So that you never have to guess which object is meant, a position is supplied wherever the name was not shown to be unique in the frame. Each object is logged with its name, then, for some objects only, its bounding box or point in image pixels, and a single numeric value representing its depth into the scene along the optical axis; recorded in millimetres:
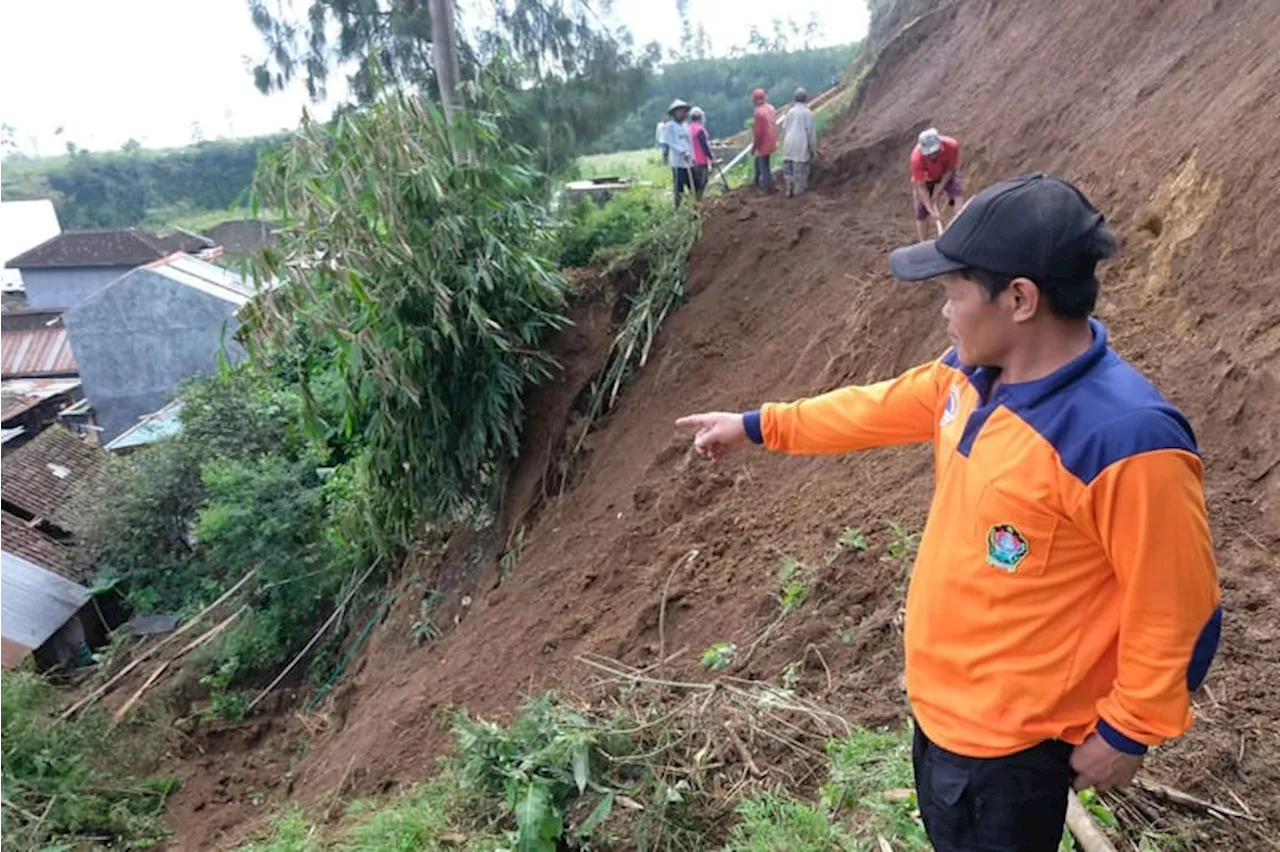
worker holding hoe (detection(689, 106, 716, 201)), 10406
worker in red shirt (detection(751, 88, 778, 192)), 10062
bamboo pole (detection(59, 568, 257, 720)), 9656
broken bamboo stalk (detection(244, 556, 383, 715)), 8852
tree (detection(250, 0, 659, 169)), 10953
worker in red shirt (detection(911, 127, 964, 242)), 6617
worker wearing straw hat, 10250
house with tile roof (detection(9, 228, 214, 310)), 35219
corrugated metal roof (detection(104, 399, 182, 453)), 16781
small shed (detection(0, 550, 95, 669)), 12375
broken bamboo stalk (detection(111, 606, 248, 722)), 9307
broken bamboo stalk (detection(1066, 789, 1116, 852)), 2178
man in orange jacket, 1384
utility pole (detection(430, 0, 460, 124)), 10312
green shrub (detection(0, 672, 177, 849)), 6738
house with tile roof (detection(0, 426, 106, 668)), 12781
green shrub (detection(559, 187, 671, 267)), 9289
